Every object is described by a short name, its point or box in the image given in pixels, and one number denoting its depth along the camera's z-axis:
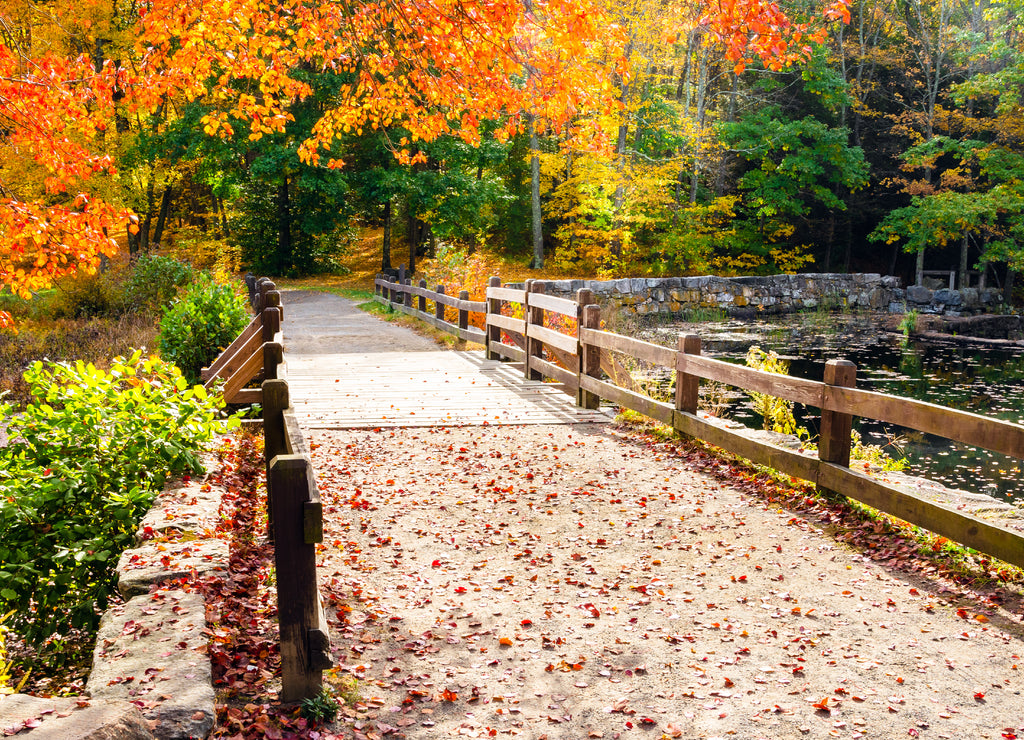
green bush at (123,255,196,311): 18.97
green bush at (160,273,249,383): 10.86
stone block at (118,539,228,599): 3.46
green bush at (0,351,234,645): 4.07
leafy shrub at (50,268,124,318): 18.72
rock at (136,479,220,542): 4.05
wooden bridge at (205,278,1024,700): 3.36
